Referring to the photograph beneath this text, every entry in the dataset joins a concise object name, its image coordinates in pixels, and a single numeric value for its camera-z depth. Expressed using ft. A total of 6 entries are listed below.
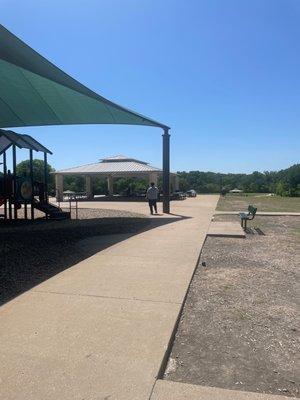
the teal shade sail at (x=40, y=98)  32.46
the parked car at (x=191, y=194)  156.60
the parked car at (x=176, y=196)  125.84
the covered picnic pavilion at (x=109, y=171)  120.57
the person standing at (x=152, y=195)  65.36
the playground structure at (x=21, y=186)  54.85
